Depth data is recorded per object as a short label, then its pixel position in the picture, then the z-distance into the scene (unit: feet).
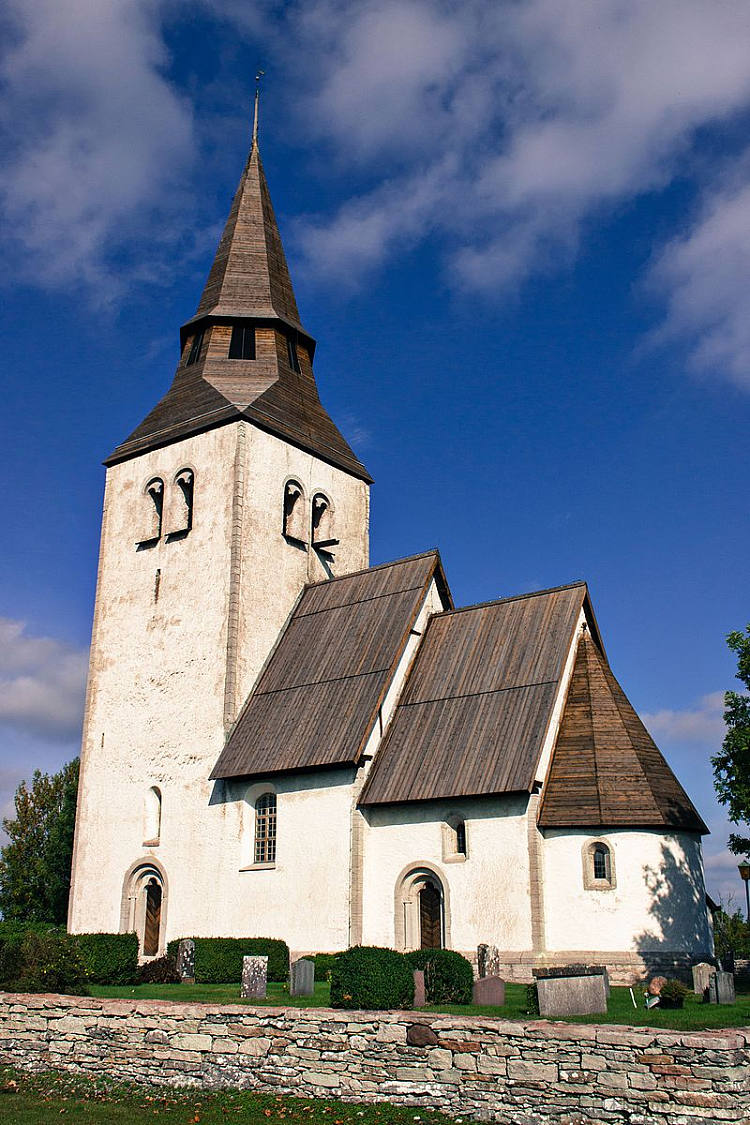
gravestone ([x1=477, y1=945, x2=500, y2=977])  67.15
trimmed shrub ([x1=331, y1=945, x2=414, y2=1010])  50.57
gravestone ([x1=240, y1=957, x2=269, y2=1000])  57.52
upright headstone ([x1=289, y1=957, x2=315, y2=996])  59.45
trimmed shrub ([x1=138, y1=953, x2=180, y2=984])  76.13
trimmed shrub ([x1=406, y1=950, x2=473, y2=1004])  55.31
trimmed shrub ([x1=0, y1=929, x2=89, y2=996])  61.16
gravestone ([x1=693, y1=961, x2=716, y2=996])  58.80
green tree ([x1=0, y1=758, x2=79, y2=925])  142.72
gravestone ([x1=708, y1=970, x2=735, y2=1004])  53.88
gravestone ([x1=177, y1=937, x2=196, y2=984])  74.90
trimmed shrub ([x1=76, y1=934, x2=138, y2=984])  74.69
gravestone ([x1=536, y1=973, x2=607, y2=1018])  46.42
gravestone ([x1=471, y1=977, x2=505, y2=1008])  54.34
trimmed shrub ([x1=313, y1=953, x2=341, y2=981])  73.72
